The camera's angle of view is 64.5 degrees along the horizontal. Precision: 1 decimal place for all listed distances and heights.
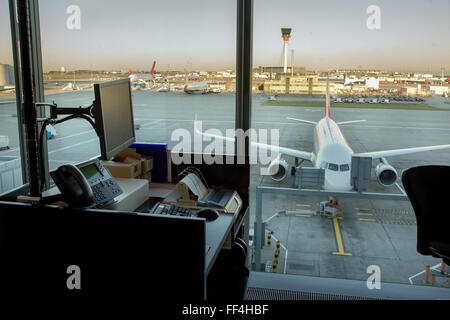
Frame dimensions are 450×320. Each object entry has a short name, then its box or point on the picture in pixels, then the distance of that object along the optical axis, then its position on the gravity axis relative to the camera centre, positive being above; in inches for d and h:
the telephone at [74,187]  47.6 -11.9
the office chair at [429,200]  75.0 -21.9
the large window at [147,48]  103.7 +16.9
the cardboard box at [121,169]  73.8 -14.7
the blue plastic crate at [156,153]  84.5 -13.1
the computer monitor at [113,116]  53.4 -3.1
